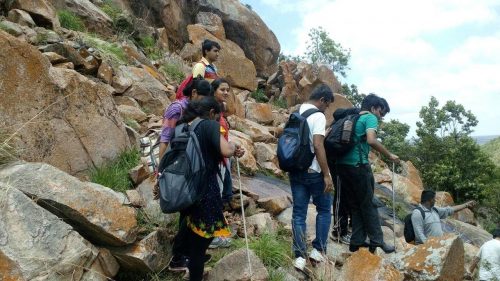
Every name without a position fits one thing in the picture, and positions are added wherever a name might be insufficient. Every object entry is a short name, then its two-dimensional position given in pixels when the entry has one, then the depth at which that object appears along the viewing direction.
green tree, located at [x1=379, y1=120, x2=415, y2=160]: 19.23
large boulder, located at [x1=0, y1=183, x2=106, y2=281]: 3.05
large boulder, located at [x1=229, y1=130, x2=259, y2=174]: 7.66
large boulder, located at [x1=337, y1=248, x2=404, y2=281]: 3.76
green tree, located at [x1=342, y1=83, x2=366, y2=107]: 23.23
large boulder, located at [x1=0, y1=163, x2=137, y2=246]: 3.56
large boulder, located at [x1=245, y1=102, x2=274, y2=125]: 12.16
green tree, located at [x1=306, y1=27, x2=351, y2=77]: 32.31
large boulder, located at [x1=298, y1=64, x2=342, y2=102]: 16.62
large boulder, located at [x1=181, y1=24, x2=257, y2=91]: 13.95
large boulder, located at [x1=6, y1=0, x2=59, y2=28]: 8.99
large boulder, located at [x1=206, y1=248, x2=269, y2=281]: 3.95
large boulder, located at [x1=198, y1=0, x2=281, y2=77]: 17.20
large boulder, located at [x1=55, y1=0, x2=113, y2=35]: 11.10
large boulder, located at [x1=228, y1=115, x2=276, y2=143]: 9.65
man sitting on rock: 5.71
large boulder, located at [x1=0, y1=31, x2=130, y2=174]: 4.38
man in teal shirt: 4.77
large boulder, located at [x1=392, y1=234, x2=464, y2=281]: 3.72
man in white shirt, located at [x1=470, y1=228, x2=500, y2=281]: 5.05
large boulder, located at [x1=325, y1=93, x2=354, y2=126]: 15.19
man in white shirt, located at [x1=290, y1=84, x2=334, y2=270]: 4.32
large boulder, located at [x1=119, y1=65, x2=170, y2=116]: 8.51
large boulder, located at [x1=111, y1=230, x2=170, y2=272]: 3.82
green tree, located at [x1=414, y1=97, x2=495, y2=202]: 16.97
